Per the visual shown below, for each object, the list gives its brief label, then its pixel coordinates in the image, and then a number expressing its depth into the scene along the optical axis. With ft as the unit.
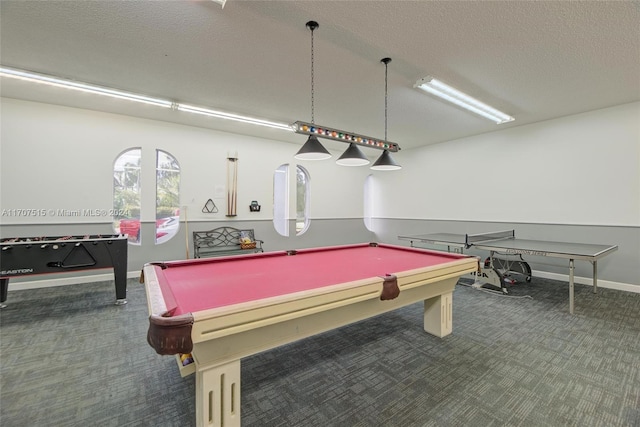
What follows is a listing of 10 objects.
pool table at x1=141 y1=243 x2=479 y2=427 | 4.17
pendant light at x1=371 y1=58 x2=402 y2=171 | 10.99
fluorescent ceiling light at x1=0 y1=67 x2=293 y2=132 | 10.19
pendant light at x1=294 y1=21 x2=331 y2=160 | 8.89
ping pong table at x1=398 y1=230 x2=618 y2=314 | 10.48
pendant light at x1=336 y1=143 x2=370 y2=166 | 10.04
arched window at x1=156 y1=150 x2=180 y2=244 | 16.70
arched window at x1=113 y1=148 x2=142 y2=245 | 15.55
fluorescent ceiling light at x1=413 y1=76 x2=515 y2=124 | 10.69
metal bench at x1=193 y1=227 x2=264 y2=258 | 16.78
